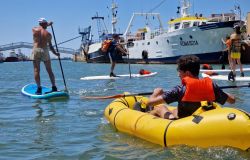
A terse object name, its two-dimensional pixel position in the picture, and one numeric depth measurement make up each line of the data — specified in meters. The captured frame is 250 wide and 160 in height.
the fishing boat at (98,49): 57.32
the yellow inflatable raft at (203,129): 4.75
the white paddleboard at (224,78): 14.06
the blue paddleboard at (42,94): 10.55
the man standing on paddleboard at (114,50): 17.64
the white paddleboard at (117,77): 17.52
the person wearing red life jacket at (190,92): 5.29
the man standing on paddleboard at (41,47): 10.67
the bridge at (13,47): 98.91
